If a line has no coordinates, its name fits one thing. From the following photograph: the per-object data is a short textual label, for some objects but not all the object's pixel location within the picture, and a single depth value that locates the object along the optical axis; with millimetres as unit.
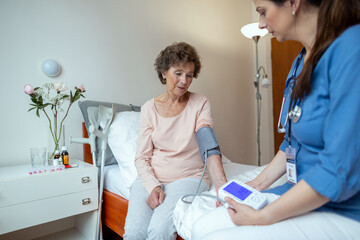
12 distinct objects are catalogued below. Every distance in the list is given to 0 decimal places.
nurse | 487
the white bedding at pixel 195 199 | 797
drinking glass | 1363
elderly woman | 1041
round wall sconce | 1560
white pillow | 1362
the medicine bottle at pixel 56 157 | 1383
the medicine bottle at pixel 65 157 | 1395
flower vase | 1499
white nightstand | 1112
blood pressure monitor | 645
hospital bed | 1305
